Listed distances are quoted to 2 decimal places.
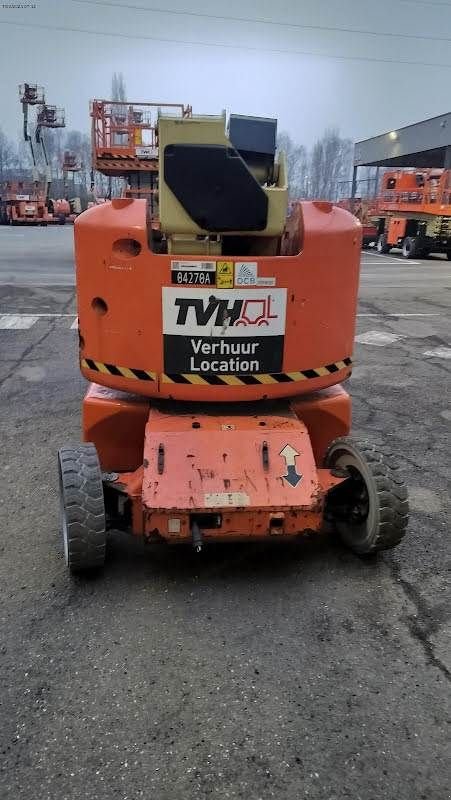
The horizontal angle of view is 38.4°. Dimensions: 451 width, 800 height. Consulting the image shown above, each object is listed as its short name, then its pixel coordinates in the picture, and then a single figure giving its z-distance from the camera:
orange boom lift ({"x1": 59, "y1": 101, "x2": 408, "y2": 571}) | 3.51
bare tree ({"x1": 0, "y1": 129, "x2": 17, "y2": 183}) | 104.88
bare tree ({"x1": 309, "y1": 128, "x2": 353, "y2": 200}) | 109.62
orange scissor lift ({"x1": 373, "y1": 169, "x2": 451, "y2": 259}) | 23.58
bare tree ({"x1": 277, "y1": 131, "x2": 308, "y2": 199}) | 108.43
